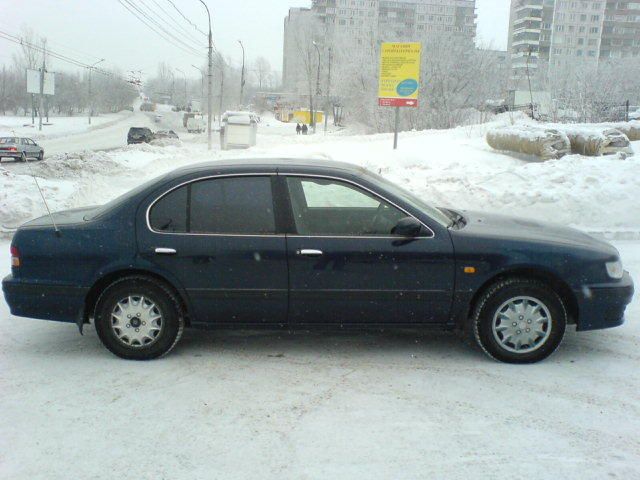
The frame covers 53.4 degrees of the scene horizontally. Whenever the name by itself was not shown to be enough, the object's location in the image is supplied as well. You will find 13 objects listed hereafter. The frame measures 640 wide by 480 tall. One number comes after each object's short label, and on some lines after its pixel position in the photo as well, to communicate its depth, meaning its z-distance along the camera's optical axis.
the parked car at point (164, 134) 47.37
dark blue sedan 4.76
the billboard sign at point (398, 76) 22.72
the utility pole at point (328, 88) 60.81
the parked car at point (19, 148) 30.16
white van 68.62
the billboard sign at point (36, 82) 52.91
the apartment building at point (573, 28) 109.19
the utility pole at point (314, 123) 68.11
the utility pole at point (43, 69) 52.36
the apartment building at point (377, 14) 104.00
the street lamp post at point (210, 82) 33.84
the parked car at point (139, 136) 45.12
